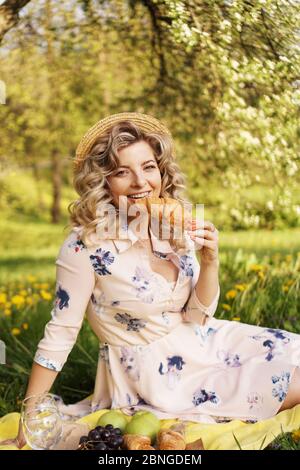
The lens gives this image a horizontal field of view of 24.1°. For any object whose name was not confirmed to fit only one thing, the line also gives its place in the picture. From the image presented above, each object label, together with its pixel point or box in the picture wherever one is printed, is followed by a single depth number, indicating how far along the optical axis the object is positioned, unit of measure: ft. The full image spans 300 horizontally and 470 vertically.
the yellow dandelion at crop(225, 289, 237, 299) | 12.98
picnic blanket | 8.78
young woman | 9.19
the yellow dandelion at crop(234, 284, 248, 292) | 13.08
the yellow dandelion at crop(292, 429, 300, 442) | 8.67
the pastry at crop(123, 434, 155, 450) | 8.42
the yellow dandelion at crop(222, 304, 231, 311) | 12.68
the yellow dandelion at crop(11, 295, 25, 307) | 13.83
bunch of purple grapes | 8.48
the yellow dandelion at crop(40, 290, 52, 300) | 14.23
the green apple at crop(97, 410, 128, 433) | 9.11
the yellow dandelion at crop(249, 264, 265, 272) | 14.19
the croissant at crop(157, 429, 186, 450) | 8.51
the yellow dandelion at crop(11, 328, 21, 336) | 12.99
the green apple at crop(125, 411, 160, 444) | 8.86
